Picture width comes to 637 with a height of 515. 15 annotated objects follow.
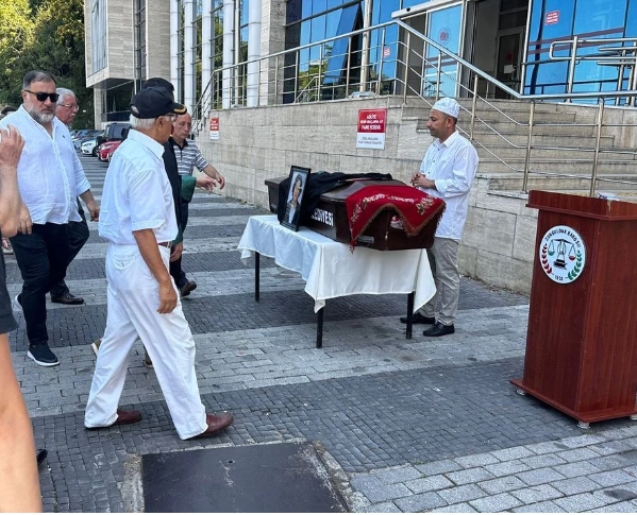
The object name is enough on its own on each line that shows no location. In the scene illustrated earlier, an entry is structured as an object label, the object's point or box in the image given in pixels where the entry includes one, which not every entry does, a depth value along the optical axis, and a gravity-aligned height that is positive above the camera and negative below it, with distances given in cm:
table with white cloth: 497 -99
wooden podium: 371 -90
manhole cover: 295 -169
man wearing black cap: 326 -71
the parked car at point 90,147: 3406 -40
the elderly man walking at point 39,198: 461 -46
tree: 5328 +820
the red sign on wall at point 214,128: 1705 +48
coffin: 485 -60
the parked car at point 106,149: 2653 -35
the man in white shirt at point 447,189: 534 -29
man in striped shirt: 623 -23
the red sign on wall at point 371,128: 907 +36
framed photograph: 544 -43
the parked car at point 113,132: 2944 +44
